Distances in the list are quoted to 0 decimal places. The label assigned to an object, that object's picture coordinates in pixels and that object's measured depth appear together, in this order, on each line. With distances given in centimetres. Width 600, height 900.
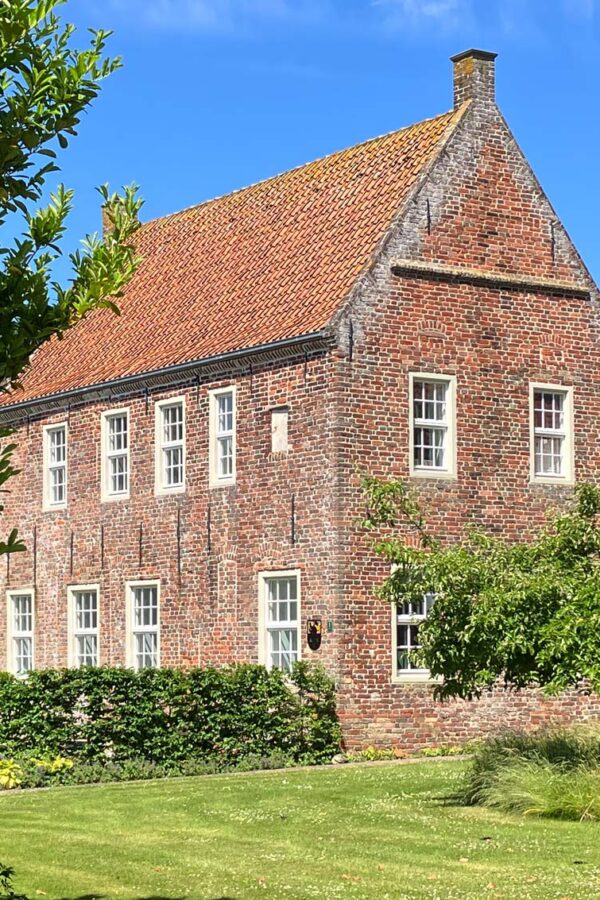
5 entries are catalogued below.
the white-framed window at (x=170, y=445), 2753
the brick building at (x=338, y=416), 2412
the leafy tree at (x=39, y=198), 873
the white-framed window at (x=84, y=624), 2923
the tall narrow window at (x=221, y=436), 2639
